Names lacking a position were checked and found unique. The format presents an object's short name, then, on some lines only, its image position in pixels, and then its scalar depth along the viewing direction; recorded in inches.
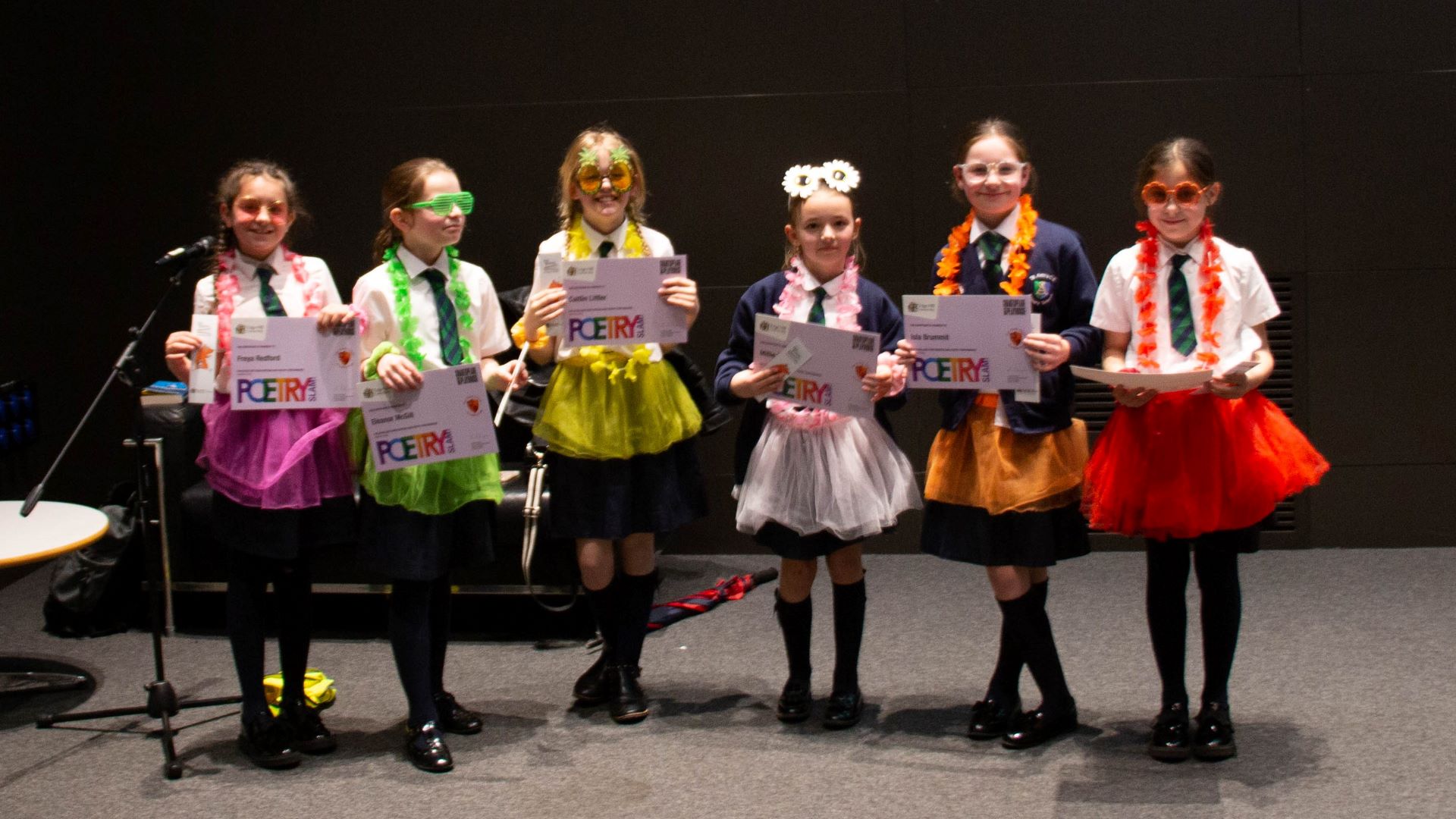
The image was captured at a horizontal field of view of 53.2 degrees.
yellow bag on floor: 152.2
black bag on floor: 182.4
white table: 147.9
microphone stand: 134.0
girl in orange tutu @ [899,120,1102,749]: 129.3
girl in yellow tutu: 137.9
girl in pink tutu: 131.7
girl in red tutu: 123.9
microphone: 133.7
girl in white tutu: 134.9
